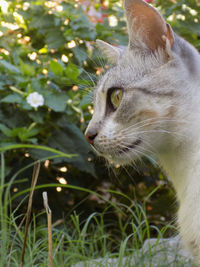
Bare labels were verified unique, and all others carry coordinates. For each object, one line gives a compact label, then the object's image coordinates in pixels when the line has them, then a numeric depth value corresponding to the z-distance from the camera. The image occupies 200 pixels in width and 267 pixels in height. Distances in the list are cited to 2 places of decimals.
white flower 2.49
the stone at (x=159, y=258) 1.93
